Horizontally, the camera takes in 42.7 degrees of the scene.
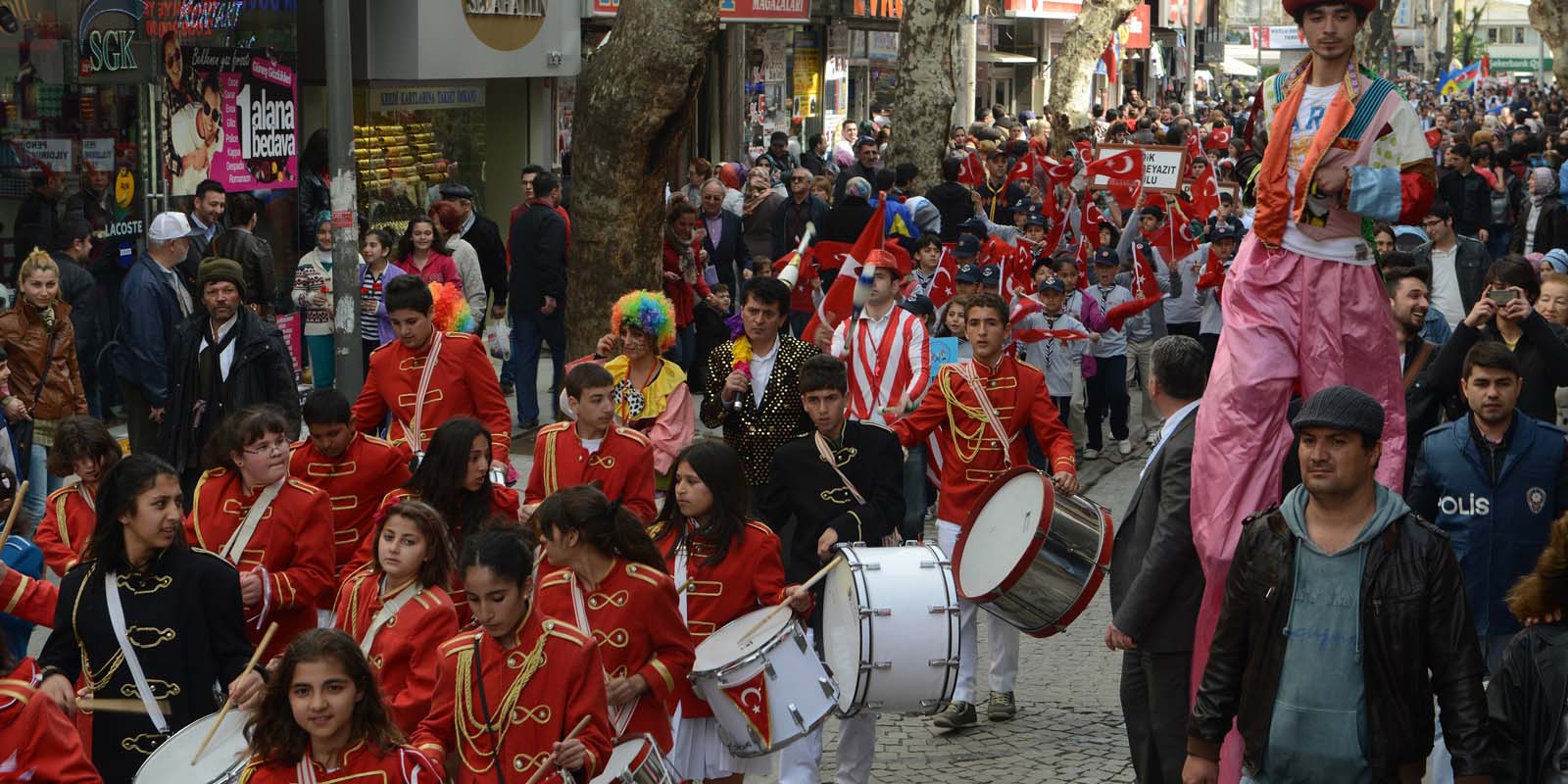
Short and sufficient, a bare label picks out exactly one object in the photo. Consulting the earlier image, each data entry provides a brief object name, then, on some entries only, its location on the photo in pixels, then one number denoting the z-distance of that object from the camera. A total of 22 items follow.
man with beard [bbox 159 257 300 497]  9.49
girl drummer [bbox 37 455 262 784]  5.83
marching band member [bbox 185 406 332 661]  6.76
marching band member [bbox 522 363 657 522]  7.75
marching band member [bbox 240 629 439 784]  4.84
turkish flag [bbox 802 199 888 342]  10.91
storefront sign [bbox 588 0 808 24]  24.27
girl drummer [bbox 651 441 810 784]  6.56
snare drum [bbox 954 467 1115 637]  7.10
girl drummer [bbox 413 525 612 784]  5.29
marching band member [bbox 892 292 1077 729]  8.35
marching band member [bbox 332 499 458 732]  5.86
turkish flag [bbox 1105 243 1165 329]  14.02
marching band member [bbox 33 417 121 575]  7.11
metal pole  11.56
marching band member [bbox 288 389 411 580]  7.69
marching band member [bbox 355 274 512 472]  8.70
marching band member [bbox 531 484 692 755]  6.02
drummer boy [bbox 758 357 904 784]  7.47
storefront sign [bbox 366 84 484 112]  18.42
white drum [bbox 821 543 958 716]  6.77
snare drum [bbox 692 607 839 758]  6.27
